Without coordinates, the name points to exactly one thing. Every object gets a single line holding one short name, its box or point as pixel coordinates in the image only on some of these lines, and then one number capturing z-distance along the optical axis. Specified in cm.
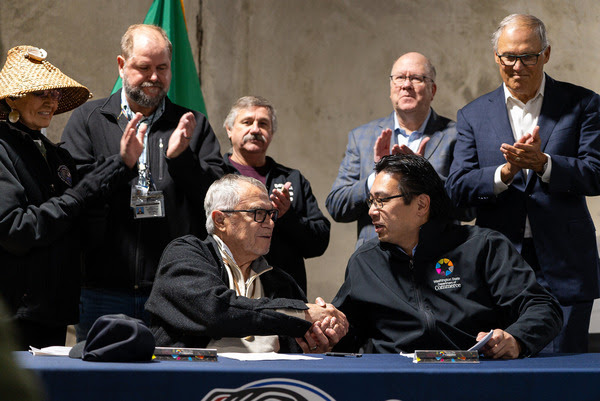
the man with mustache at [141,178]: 323
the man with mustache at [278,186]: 363
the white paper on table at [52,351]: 204
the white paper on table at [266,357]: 212
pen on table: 233
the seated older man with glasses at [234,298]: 258
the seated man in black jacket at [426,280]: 274
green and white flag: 522
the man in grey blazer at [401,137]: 369
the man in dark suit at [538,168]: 313
